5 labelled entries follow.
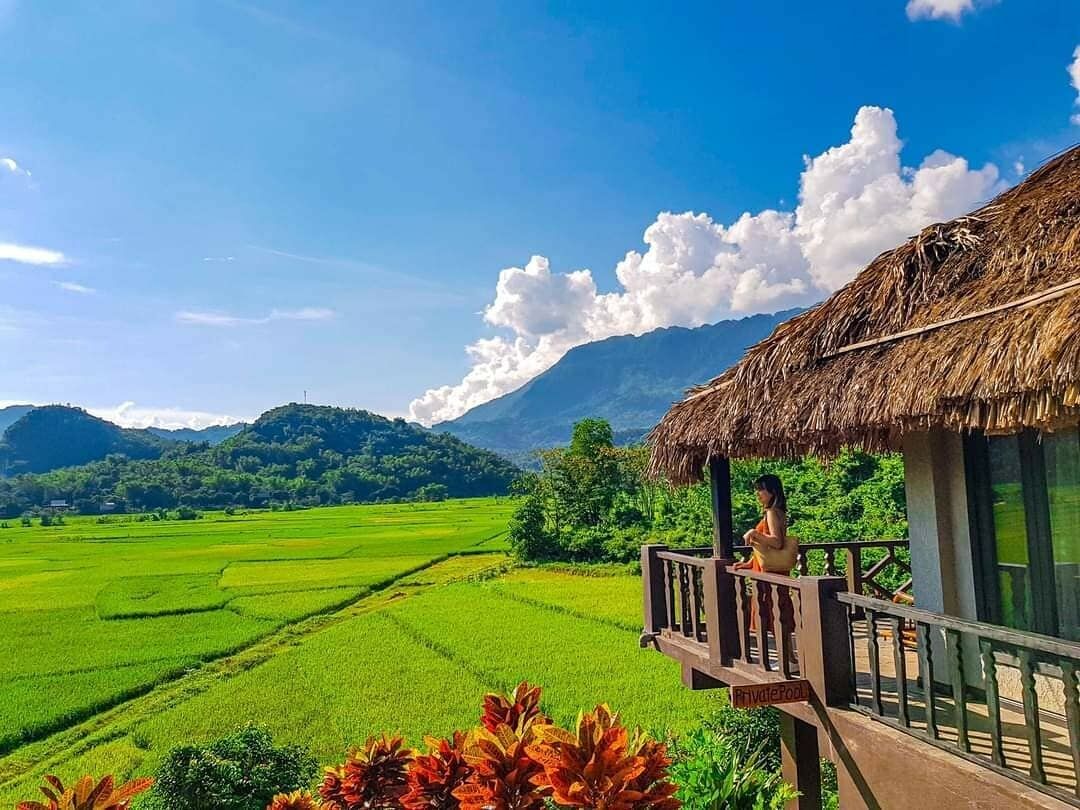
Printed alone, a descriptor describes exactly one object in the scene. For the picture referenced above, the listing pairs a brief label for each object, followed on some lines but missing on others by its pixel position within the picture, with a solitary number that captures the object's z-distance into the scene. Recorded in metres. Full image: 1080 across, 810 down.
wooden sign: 4.08
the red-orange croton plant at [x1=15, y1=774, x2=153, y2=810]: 2.15
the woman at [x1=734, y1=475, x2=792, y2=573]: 4.86
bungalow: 3.37
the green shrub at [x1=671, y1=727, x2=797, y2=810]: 4.77
